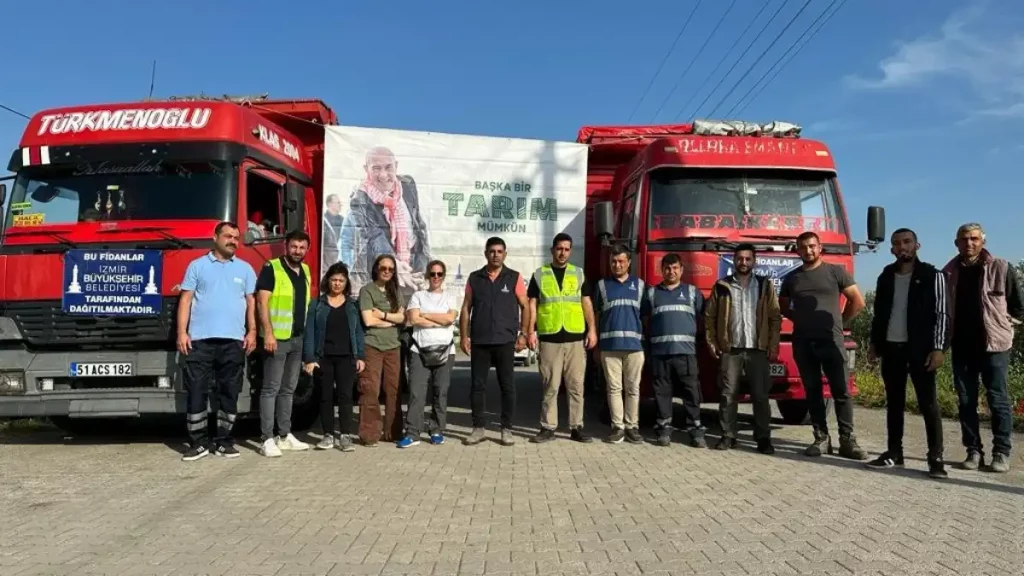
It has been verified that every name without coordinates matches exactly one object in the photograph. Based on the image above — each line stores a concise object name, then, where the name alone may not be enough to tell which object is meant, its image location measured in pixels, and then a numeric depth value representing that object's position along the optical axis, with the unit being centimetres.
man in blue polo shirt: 617
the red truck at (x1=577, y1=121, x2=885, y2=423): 723
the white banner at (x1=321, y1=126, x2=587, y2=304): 794
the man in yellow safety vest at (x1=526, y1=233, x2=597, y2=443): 705
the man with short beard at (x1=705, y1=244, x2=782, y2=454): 668
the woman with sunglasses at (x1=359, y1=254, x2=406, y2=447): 698
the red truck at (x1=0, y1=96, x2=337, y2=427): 632
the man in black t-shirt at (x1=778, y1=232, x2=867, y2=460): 640
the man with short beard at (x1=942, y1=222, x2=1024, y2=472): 581
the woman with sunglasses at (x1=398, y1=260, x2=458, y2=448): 705
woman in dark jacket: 677
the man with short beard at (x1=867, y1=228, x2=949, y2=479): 575
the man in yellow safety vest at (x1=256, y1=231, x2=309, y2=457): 643
